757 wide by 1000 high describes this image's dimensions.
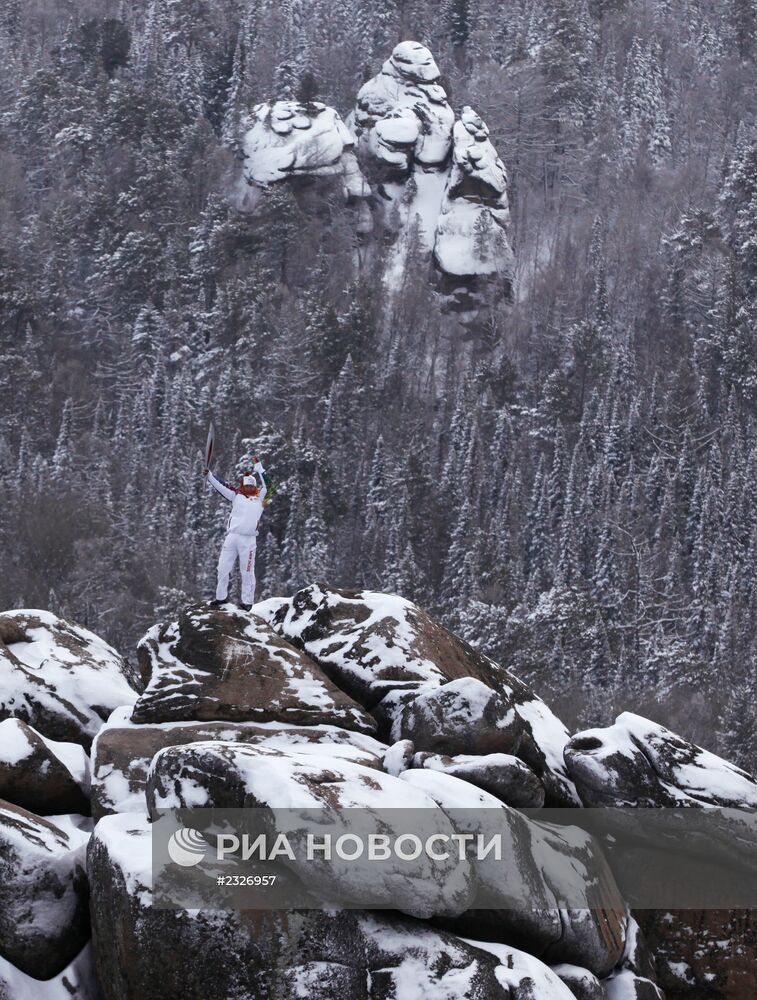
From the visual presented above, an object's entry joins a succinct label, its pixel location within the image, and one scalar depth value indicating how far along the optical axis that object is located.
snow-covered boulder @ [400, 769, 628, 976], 13.98
